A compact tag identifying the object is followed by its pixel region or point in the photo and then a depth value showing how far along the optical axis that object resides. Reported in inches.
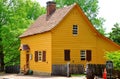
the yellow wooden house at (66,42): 1148.5
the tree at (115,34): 1532.6
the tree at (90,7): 1841.9
